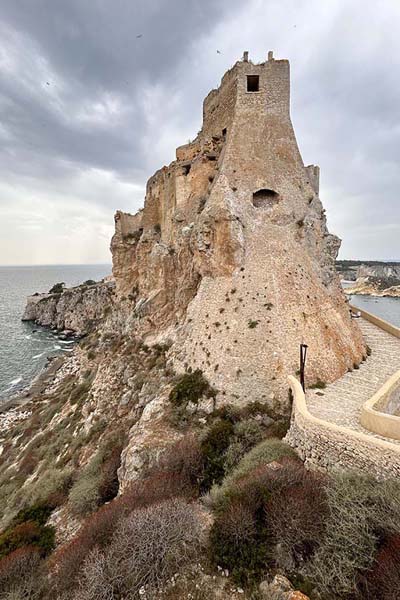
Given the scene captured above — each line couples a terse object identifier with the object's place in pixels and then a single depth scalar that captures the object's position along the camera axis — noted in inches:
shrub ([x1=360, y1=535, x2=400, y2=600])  170.8
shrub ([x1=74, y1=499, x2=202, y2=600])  212.1
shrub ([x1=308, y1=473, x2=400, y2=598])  190.9
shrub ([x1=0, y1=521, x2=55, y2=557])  354.3
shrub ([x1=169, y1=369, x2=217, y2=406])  530.6
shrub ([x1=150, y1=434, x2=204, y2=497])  348.8
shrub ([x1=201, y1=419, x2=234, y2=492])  366.6
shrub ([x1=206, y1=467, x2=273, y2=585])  221.6
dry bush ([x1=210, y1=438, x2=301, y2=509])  294.5
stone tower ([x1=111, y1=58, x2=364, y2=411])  547.5
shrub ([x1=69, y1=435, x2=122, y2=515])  422.3
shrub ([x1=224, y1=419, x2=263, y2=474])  383.2
